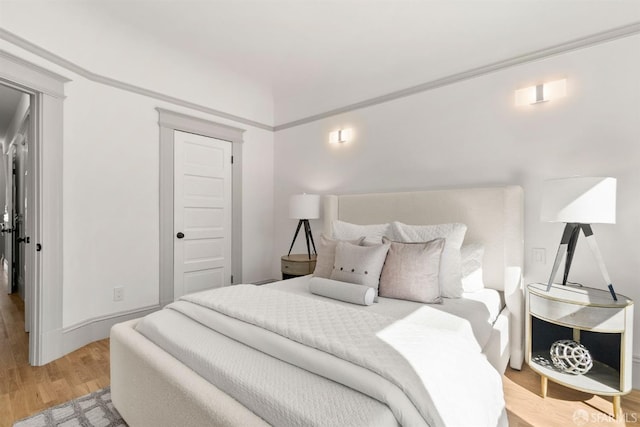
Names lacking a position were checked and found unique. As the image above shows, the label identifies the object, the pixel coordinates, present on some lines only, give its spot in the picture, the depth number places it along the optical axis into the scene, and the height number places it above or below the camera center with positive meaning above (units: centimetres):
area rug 173 -119
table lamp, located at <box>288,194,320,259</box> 361 +5
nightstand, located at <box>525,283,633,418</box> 176 -71
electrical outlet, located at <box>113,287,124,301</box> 293 -80
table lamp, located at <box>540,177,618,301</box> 185 +3
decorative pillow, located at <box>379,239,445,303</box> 201 -41
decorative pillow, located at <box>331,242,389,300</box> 214 -38
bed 100 -61
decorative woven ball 189 -89
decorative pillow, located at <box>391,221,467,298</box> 212 -21
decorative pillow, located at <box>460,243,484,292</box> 226 -41
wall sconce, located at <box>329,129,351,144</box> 356 +87
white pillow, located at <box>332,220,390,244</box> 264 -18
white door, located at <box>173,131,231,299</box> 341 -3
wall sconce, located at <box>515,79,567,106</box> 229 +91
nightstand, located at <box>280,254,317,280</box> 339 -61
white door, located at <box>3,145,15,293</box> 462 -14
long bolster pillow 194 -52
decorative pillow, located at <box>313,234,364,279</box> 247 -37
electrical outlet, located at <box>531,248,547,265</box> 235 -33
